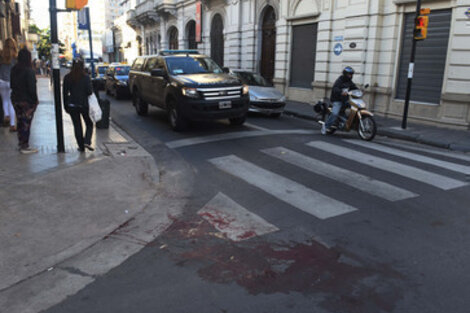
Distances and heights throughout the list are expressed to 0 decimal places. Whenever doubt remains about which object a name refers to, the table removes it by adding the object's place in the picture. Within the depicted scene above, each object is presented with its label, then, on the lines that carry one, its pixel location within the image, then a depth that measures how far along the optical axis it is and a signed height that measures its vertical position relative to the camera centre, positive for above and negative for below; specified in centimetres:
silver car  1319 -96
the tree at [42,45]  7756 +340
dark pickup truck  991 -57
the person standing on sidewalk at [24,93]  781 -57
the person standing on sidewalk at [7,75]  934 -29
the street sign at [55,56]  749 +14
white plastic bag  812 -87
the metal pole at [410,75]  1091 -3
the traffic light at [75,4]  709 +103
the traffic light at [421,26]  1088 +125
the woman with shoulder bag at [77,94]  789 -57
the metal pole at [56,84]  739 -37
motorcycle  989 -113
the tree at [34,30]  6866 +596
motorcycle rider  1005 -51
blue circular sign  1633 +90
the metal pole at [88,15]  2263 +266
